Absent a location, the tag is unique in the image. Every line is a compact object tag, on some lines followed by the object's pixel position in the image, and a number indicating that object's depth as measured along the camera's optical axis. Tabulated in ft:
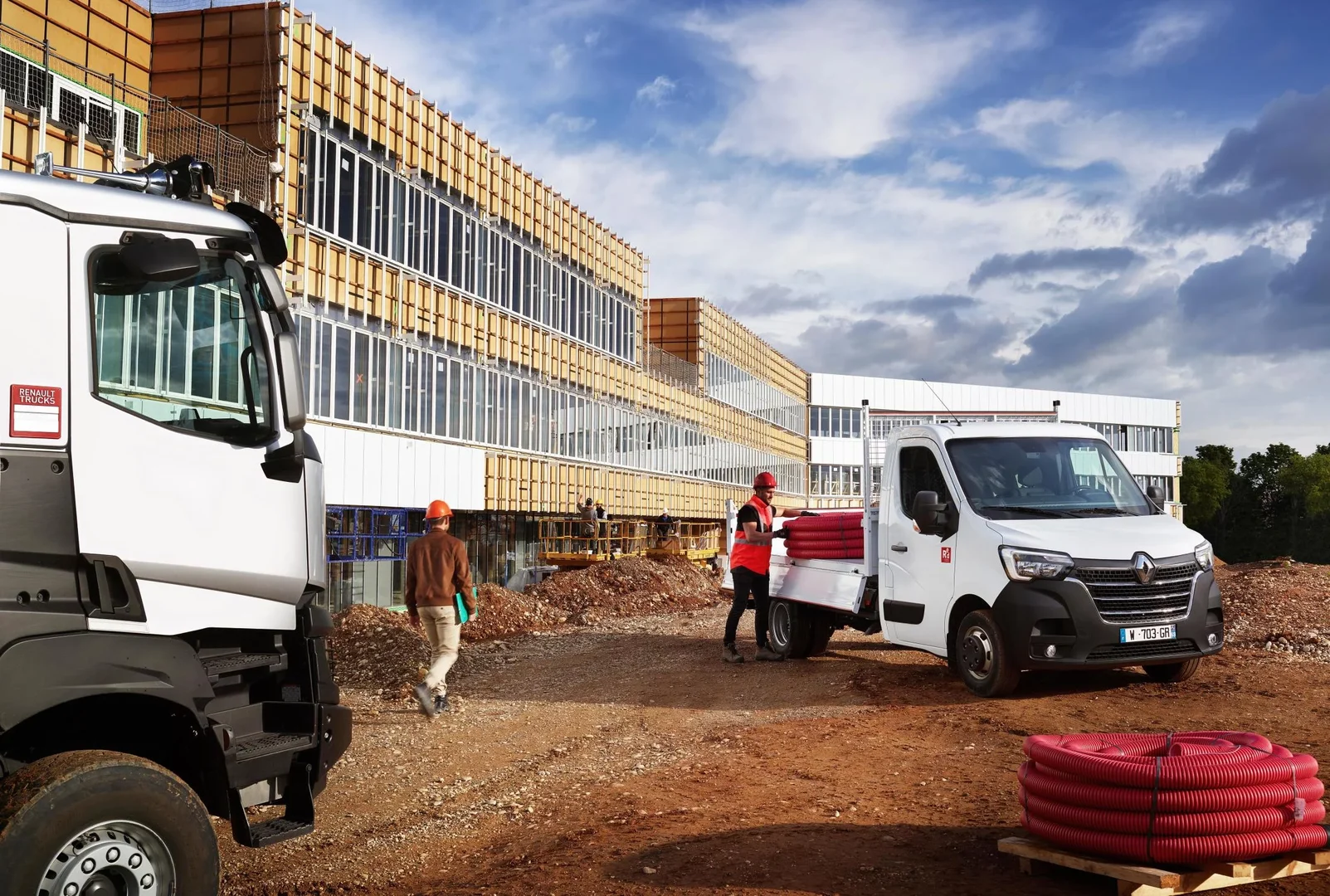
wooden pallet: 15.84
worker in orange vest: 43.16
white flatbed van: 31.78
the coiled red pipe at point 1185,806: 16.58
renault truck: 13.30
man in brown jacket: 33.30
